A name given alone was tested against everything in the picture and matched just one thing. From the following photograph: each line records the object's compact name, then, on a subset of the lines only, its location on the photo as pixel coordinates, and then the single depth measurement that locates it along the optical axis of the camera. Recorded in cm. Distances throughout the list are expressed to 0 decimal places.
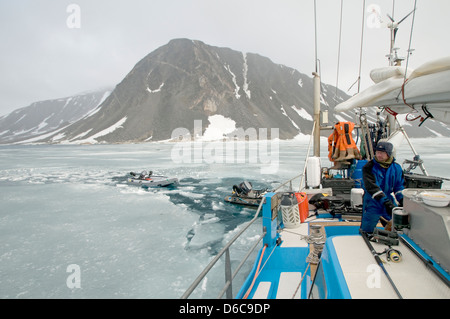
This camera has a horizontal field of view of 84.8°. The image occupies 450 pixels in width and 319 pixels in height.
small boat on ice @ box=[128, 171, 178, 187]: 1930
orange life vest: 717
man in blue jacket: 357
